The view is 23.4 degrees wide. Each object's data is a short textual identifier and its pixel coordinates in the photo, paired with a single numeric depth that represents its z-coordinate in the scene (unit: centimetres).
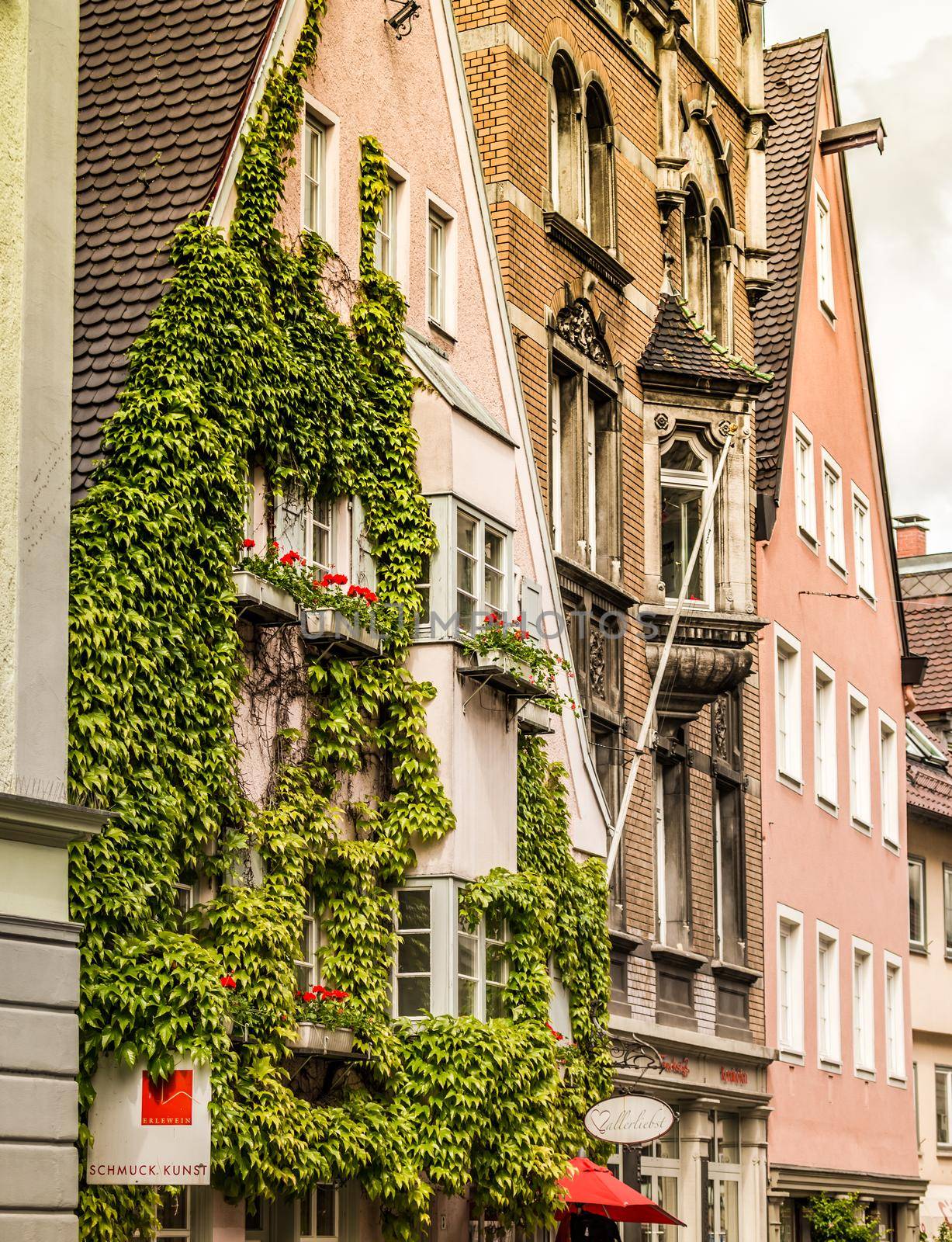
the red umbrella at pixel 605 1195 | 1962
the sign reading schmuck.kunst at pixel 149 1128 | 1370
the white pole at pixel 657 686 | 2327
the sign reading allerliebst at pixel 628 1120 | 2019
